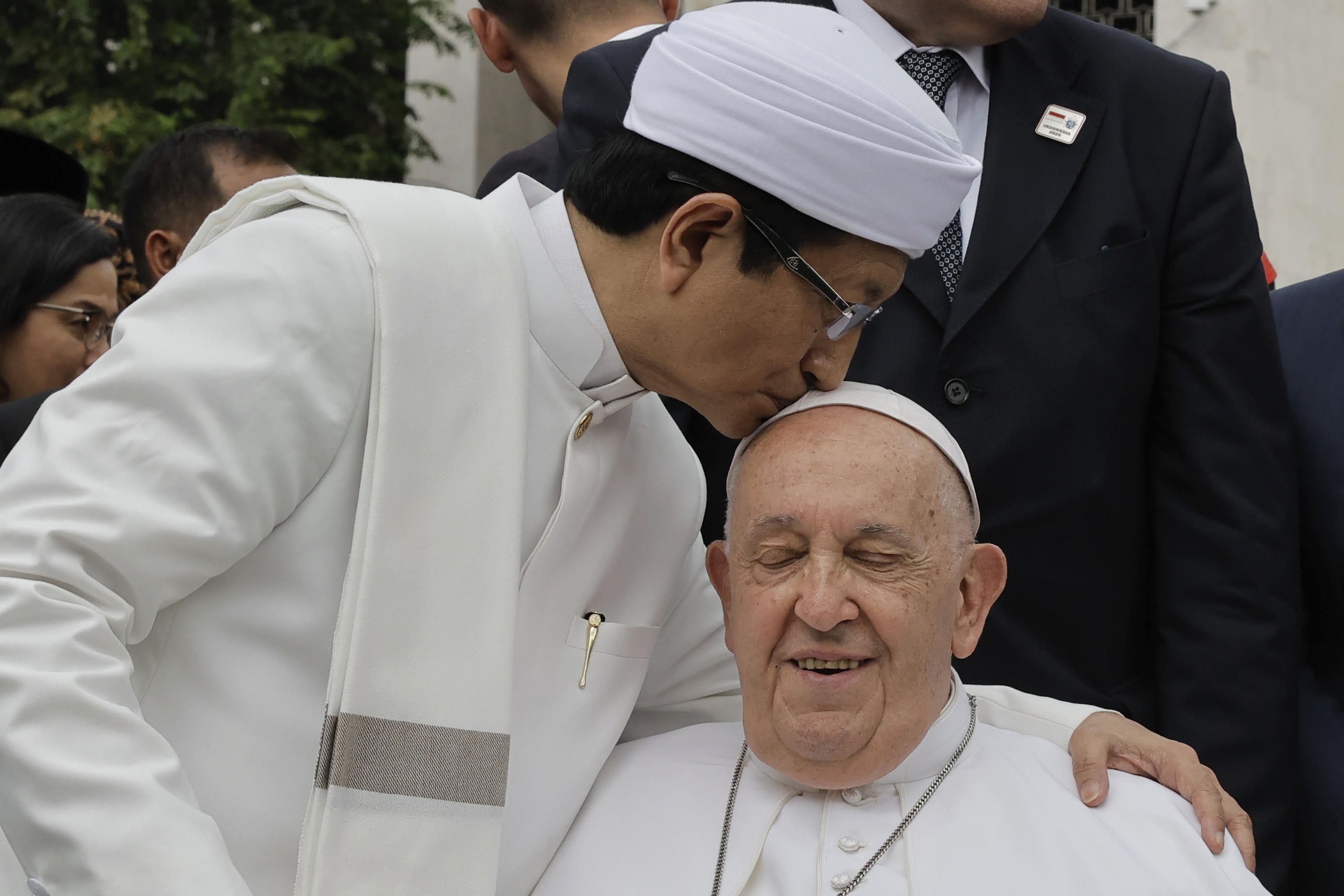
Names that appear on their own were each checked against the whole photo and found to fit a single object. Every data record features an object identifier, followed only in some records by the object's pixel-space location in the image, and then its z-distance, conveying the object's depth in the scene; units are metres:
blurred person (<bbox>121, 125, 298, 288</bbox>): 5.26
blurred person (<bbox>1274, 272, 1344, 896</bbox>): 3.13
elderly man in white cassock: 2.63
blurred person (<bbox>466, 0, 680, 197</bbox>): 3.80
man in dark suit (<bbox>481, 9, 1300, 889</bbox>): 3.03
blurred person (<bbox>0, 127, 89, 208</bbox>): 6.25
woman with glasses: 4.96
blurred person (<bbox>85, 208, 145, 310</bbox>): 5.57
